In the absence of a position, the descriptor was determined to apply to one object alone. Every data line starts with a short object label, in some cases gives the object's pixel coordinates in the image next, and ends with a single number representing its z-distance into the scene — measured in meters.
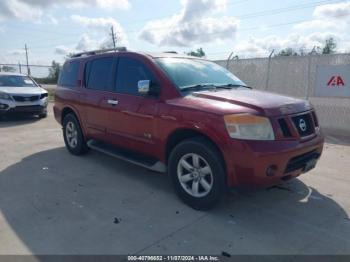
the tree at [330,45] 47.36
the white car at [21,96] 11.02
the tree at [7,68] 37.92
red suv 3.59
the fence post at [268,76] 10.62
